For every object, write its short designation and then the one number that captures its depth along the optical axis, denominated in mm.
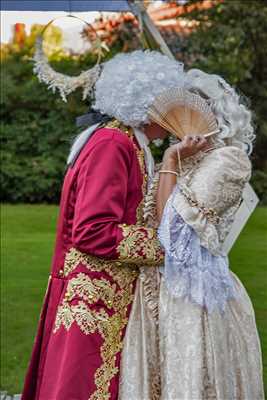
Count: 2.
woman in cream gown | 3685
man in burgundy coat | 3679
